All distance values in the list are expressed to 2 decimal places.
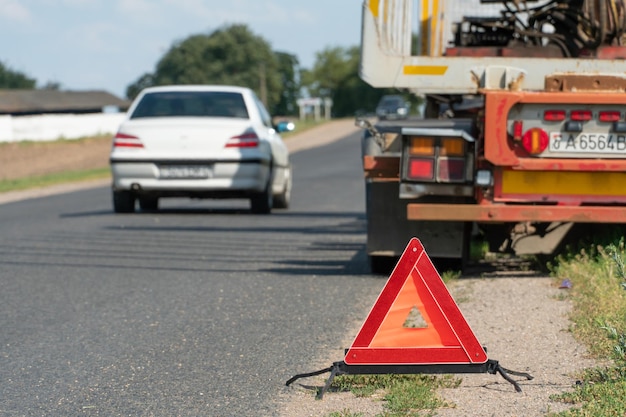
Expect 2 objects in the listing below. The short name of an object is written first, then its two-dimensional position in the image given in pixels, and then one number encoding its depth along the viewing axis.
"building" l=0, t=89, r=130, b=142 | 65.50
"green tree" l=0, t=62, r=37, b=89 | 162.25
